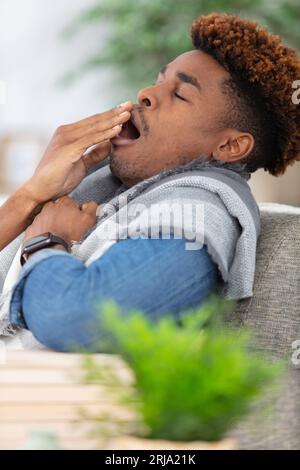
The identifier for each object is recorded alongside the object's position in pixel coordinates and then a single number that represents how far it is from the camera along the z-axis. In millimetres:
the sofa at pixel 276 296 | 1797
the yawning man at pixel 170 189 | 1691
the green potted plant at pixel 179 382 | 1228
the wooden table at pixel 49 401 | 1417
